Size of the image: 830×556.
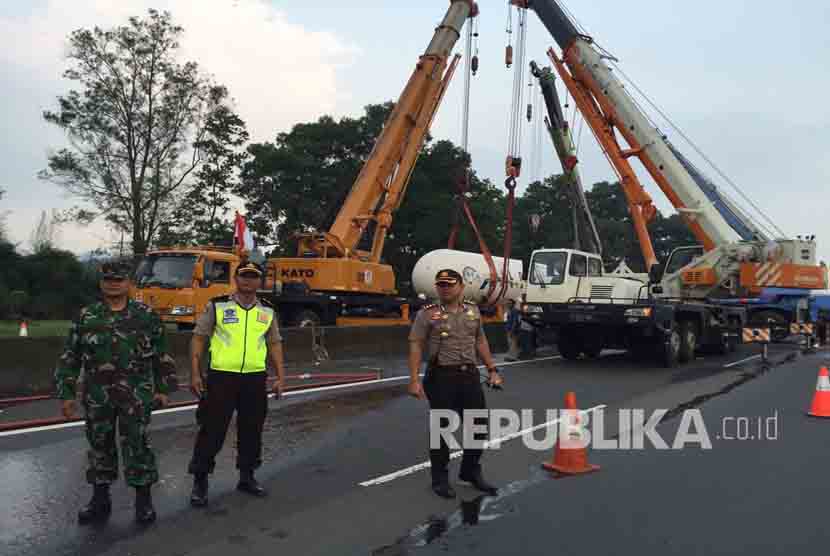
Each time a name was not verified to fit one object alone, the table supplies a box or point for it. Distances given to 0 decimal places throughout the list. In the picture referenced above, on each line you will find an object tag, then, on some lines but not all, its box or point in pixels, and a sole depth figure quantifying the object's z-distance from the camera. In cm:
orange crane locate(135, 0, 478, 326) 1891
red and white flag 1376
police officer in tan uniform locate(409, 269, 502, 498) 529
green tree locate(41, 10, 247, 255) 2762
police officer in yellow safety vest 497
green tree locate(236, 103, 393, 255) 4044
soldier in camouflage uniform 456
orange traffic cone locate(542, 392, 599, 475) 594
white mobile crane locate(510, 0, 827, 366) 1501
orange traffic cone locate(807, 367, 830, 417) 877
